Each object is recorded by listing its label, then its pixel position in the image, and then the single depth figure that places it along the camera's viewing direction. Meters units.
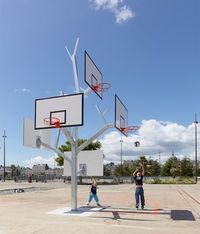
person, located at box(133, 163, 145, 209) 9.20
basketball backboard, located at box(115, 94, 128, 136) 10.00
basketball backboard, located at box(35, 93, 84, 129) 8.53
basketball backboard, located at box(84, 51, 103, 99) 9.23
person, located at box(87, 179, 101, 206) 9.87
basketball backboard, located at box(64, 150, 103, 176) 10.49
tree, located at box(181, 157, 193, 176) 48.03
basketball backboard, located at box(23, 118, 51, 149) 8.75
